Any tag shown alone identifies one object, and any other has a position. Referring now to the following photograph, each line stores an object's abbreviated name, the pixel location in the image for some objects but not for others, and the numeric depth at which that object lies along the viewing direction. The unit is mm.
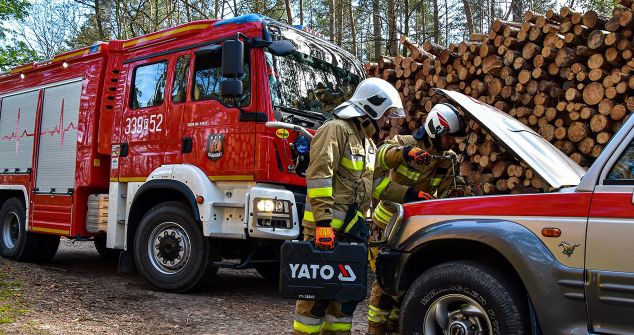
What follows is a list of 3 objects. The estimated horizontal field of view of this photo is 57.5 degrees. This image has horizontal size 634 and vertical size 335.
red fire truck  5672
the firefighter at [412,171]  4367
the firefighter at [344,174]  3744
